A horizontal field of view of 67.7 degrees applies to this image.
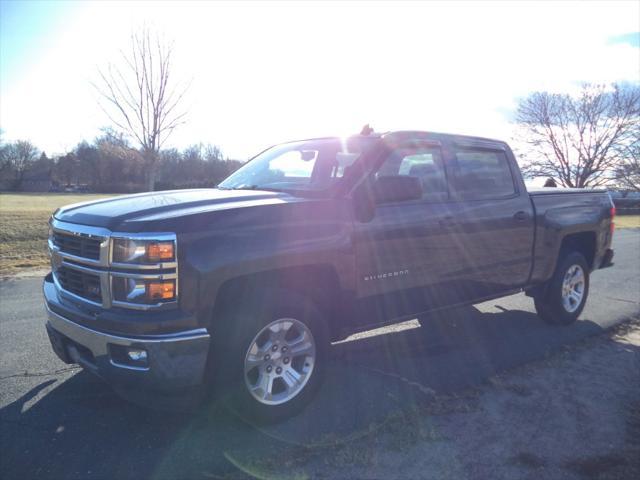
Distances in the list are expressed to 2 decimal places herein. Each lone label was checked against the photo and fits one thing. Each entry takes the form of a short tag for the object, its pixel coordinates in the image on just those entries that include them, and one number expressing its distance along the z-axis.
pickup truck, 2.80
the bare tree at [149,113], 14.28
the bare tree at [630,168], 42.75
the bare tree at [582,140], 45.31
